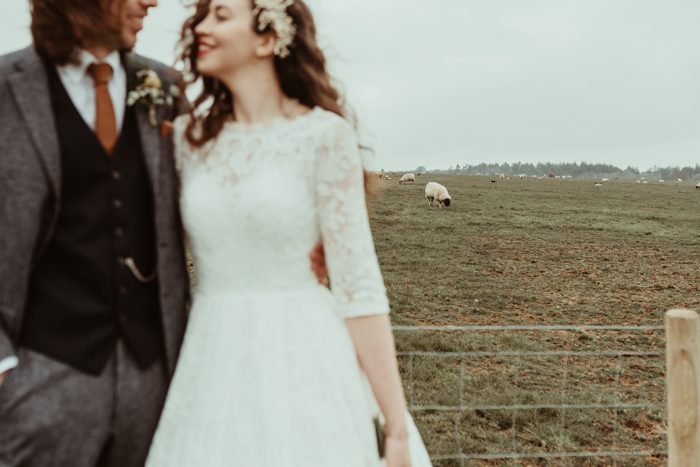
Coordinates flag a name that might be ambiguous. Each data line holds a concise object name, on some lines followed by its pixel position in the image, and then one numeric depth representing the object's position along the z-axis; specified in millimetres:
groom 1571
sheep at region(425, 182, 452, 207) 26719
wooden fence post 2912
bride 1717
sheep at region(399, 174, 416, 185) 48481
